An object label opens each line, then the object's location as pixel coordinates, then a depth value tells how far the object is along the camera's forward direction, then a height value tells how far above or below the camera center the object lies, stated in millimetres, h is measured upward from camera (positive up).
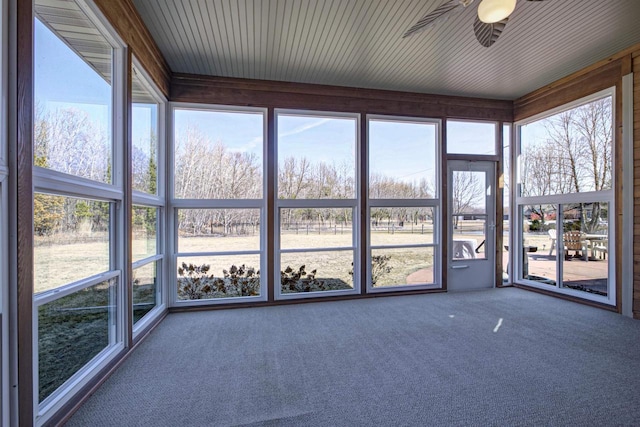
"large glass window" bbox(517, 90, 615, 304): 4199 +238
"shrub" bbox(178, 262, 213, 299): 4284 -923
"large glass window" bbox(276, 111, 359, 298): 4609 +184
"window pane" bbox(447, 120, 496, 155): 5305 +1352
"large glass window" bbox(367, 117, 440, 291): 4969 +192
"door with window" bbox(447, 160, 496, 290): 5332 -176
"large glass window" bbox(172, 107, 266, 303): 4277 +167
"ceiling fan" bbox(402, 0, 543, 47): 2051 +1492
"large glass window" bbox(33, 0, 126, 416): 1858 +114
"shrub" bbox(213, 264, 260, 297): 4402 -967
